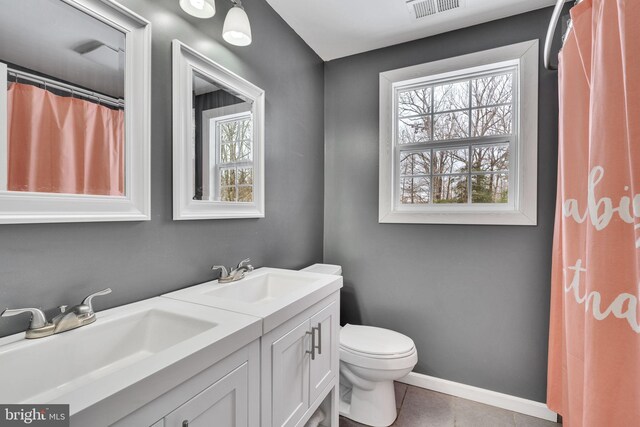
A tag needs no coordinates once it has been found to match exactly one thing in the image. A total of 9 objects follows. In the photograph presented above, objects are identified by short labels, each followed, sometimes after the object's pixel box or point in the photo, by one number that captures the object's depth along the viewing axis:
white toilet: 1.59
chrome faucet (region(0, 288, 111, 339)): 0.76
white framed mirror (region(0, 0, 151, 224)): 0.78
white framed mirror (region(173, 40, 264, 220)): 1.21
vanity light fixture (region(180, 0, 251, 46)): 1.17
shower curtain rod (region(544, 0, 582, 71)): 1.28
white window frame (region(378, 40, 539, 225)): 1.74
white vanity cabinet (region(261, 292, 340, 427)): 0.96
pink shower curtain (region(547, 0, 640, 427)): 0.89
